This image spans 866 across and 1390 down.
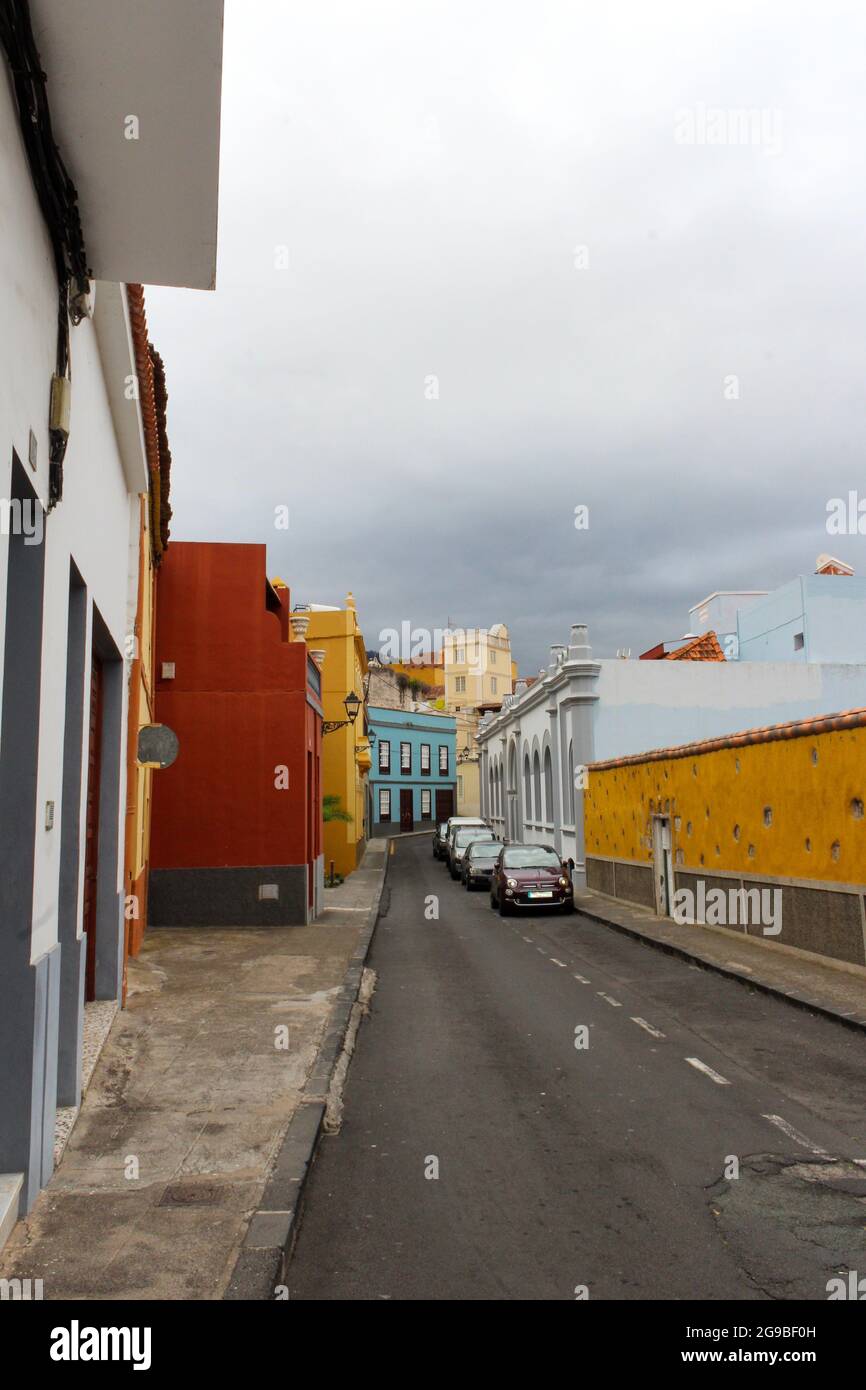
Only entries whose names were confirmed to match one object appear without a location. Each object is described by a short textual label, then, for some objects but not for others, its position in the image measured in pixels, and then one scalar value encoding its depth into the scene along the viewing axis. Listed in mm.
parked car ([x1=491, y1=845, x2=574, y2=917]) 20672
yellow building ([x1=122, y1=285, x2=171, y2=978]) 10112
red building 16953
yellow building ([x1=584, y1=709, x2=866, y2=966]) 11961
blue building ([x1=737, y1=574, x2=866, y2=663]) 33906
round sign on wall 11609
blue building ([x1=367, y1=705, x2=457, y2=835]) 57281
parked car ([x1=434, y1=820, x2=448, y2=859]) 39375
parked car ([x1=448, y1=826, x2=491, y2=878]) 31812
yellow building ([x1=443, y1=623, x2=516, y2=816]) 76250
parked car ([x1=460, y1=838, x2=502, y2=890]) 27312
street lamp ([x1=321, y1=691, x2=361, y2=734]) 24225
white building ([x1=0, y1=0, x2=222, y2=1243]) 4262
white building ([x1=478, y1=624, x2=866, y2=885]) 26719
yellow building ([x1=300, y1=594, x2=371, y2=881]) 30406
